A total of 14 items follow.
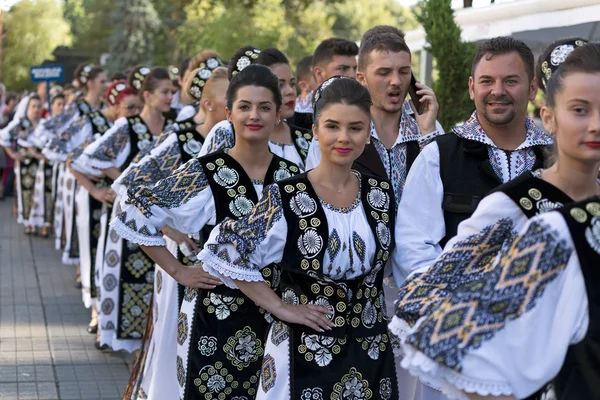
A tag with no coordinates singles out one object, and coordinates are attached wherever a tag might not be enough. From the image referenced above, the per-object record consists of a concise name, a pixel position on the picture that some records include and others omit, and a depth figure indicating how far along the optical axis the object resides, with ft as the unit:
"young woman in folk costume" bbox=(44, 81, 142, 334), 30.48
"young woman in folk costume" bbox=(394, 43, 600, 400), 8.16
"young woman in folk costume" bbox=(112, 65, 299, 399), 15.94
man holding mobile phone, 16.26
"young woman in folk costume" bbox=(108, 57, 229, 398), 18.66
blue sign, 65.31
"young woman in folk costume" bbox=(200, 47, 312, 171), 18.01
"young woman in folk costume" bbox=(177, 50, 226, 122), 24.38
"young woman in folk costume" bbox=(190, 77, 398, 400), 12.97
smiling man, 13.65
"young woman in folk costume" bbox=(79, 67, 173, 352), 27.07
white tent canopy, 23.52
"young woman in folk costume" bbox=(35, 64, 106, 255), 38.99
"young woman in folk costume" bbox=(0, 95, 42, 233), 55.11
